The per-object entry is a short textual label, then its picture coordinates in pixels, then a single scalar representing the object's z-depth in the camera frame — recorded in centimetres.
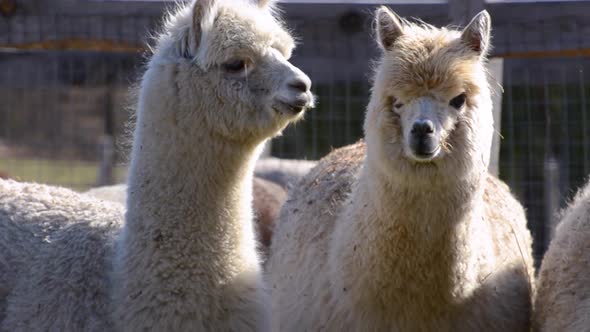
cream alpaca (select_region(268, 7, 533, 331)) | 832
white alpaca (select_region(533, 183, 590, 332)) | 869
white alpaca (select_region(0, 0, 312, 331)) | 768
